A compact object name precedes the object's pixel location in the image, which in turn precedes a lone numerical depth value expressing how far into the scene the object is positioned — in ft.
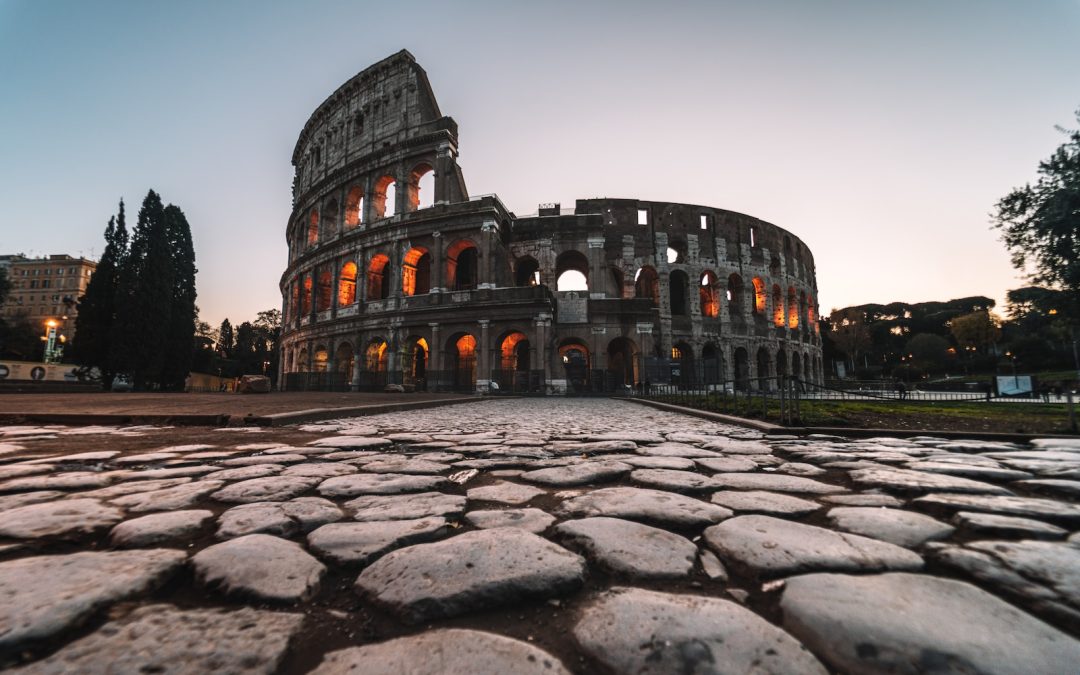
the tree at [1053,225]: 46.75
